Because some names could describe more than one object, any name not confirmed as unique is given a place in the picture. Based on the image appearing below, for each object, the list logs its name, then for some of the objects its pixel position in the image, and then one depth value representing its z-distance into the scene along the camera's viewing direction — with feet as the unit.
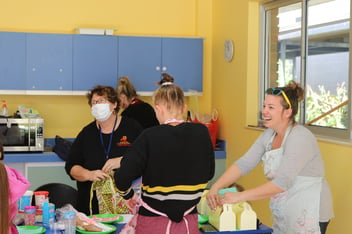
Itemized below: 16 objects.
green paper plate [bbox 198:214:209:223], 10.06
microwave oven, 16.88
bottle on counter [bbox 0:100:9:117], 17.20
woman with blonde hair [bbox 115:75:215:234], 8.27
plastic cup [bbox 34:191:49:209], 10.36
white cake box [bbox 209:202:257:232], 9.45
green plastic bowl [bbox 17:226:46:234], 9.17
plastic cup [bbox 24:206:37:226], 9.61
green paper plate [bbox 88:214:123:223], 10.01
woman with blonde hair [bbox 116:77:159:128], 15.47
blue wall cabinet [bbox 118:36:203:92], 18.02
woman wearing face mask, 11.48
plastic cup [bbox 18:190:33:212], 10.05
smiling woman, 9.45
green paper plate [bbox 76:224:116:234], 9.22
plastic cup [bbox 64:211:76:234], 9.12
